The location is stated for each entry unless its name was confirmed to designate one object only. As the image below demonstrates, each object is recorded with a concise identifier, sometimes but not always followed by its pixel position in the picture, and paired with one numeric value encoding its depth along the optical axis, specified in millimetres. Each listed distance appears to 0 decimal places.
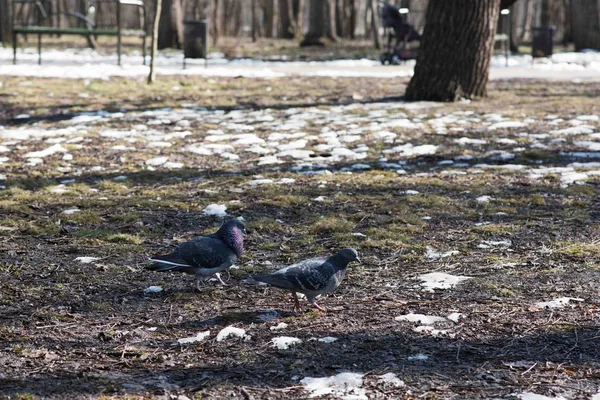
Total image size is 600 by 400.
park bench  15516
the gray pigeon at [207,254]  4387
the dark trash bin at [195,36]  18781
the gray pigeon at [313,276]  4113
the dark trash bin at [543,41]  22547
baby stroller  18641
